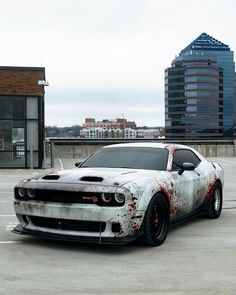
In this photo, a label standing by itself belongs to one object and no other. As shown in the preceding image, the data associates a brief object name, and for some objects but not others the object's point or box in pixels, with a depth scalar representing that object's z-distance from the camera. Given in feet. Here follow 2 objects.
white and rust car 19.94
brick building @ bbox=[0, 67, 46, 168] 73.72
